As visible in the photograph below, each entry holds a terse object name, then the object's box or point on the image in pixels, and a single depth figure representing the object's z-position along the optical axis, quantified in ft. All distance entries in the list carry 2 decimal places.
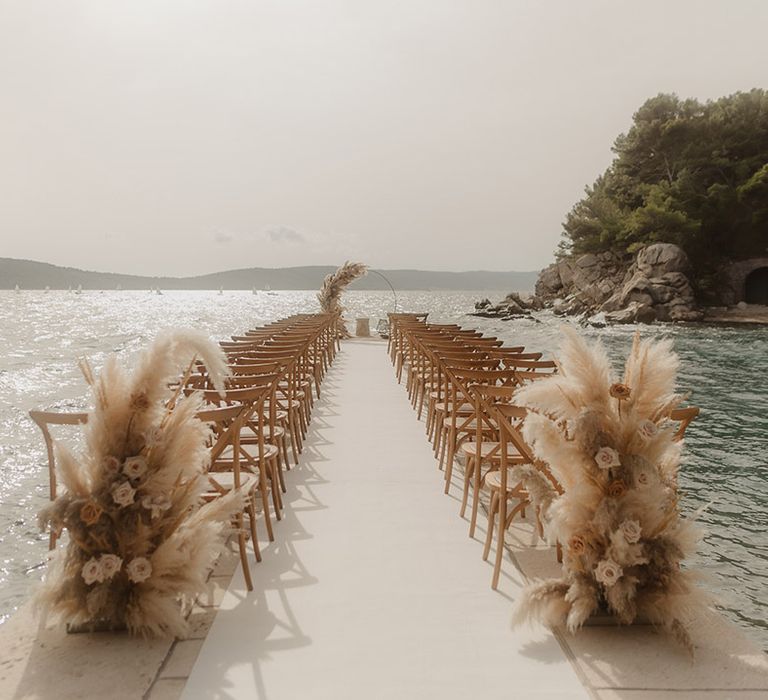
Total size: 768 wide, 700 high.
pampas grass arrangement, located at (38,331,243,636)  8.98
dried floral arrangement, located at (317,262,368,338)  72.49
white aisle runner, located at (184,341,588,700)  8.38
